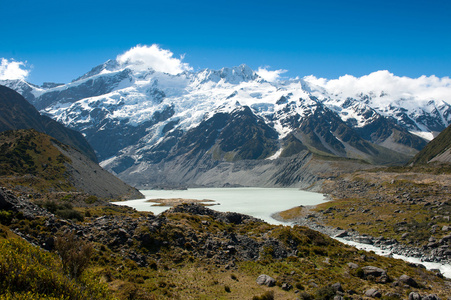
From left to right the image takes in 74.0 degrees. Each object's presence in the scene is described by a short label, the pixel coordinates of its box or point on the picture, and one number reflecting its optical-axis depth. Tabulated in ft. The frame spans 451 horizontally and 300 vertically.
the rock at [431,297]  97.40
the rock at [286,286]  103.60
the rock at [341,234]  227.81
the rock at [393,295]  99.16
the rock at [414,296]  97.87
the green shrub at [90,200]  295.13
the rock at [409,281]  110.32
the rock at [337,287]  101.40
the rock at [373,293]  100.05
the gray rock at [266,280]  107.14
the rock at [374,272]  116.78
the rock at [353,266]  126.20
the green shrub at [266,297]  93.21
